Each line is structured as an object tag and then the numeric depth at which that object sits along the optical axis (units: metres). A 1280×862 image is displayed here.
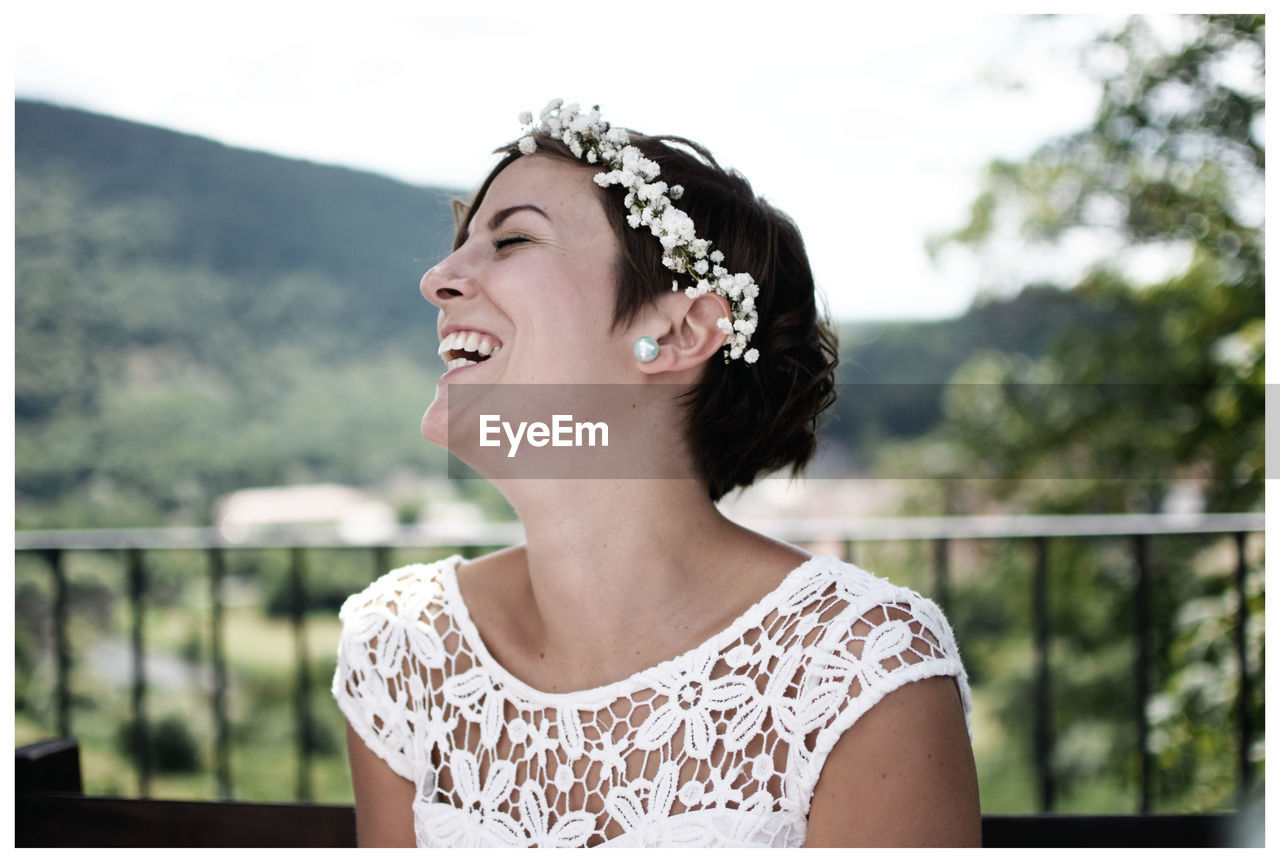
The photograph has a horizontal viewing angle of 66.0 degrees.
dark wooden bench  1.22
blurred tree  3.52
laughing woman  1.08
